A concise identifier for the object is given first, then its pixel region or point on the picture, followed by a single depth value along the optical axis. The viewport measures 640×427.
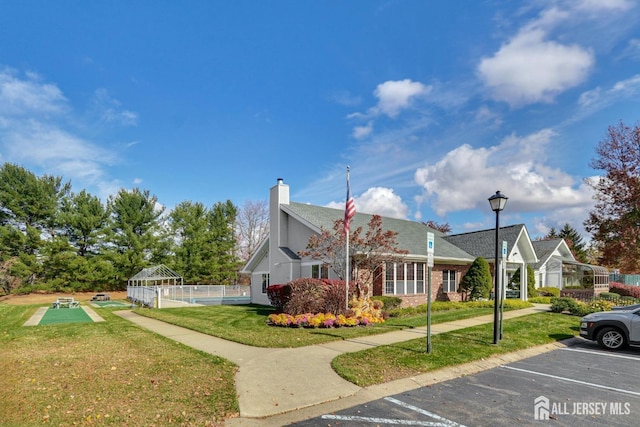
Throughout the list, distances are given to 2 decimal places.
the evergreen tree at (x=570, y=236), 54.80
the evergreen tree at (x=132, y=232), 40.78
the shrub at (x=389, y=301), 17.06
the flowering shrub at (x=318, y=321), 12.85
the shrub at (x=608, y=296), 23.28
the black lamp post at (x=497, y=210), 10.02
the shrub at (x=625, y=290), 30.35
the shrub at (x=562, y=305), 17.17
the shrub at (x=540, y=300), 23.03
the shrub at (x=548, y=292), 27.17
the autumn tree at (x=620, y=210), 25.31
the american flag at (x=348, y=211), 14.30
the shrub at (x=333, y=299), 14.20
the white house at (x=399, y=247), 19.72
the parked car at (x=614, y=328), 10.04
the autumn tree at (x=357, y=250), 16.34
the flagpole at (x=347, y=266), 14.06
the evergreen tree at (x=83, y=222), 39.12
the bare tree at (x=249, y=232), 53.91
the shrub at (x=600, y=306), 16.52
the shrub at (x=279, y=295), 14.98
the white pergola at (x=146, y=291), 23.52
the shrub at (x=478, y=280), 22.06
